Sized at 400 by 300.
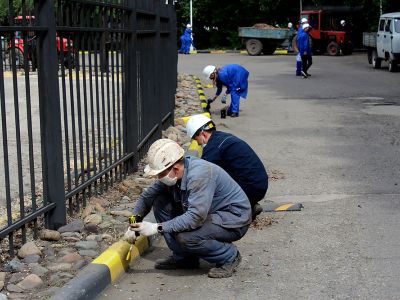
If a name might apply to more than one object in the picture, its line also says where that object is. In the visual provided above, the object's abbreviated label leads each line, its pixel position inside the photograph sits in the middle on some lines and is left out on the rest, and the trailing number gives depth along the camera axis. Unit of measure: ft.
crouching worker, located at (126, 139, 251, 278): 16.85
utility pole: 150.20
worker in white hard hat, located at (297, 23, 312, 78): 79.51
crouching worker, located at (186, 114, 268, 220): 20.92
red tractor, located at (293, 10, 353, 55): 122.72
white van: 83.06
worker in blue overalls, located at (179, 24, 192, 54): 139.09
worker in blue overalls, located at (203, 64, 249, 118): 48.57
